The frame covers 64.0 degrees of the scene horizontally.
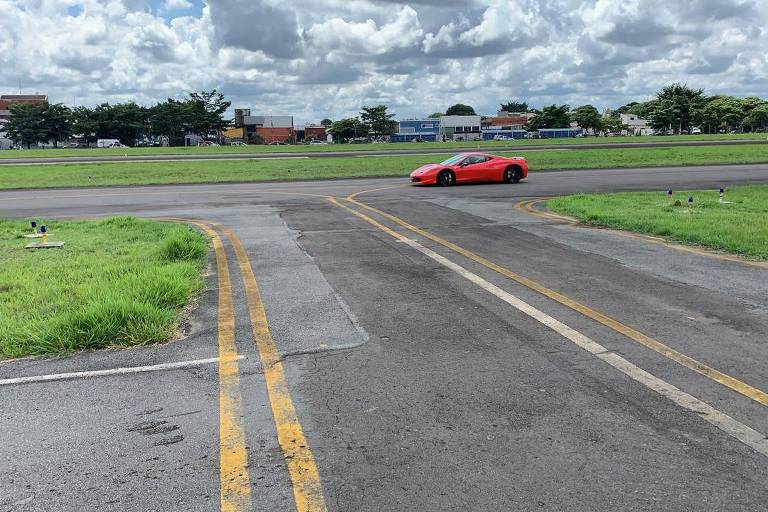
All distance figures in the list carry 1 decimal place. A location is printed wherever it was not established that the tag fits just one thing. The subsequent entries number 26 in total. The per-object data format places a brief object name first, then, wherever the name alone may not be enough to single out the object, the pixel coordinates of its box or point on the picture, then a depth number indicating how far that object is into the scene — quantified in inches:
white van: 3764.8
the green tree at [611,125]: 4645.7
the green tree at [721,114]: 3889.3
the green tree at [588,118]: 4500.5
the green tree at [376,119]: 4441.4
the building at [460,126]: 5008.9
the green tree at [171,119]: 4069.9
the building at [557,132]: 4313.5
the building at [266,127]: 5108.3
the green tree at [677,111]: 3725.4
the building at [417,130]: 4822.8
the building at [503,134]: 4773.6
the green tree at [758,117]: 4042.8
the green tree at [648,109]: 4128.0
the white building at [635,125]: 5276.6
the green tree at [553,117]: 4264.3
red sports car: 891.4
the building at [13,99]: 5710.1
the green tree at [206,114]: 4141.2
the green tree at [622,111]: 6735.2
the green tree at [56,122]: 3895.2
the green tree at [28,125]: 3843.5
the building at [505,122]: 5329.7
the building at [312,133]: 5701.8
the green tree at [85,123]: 3934.5
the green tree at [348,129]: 4429.1
